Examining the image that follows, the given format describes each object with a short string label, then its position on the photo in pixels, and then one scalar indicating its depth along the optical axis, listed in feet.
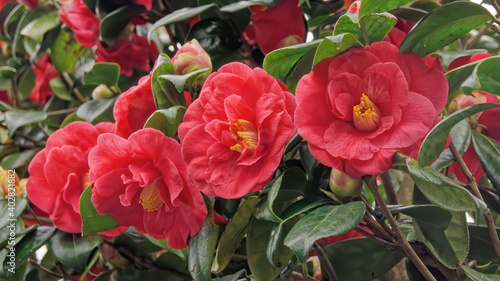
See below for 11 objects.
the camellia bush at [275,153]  1.99
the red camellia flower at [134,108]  2.49
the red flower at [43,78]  4.29
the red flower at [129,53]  3.71
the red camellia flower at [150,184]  2.31
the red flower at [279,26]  3.02
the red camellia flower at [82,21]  3.60
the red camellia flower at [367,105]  1.94
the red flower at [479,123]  2.46
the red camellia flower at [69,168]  2.81
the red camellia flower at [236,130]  2.07
